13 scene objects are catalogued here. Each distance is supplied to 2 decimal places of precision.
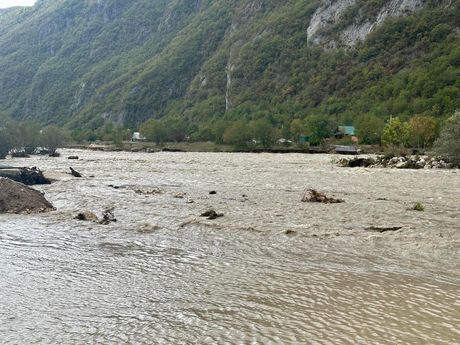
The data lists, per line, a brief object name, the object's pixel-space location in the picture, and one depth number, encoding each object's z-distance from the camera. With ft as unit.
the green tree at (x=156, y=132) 518.37
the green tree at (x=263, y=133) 404.57
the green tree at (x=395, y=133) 308.60
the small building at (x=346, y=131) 434.14
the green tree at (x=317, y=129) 405.74
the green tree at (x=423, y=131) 295.95
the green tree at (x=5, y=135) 318.86
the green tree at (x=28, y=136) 385.01
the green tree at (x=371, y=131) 379.76
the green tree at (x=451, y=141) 162.10
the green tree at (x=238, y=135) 415.44
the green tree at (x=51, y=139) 412.36
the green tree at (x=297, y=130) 431.92
